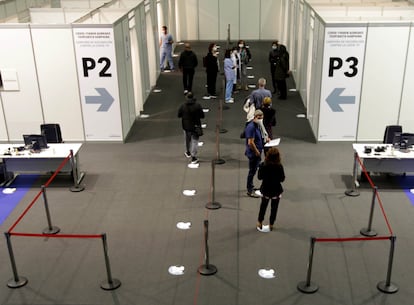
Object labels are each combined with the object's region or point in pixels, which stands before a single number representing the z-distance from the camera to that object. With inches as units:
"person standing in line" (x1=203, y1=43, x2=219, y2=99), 535.6
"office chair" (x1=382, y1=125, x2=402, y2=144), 371.6
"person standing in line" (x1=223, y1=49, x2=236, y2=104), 514.1
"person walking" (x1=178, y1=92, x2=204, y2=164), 378.9
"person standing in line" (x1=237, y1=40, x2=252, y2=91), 557.9
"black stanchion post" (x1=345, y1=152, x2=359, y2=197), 344.8
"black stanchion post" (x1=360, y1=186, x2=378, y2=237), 295.0
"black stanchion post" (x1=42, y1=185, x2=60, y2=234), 302.5
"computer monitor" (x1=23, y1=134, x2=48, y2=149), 360.8
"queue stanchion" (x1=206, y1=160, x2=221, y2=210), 328.6
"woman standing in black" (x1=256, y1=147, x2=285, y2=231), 275.1
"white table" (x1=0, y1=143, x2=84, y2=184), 357.7
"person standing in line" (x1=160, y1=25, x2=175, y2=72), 666.8
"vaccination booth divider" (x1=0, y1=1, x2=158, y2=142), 410.6
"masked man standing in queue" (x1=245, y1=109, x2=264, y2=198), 321.1
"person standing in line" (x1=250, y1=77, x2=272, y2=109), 409.1
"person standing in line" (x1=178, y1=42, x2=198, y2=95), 546.3
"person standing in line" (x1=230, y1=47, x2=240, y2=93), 527.5
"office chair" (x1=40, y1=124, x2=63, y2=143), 382.0
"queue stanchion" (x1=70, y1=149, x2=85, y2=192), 353.1
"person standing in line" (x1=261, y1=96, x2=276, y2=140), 371.6
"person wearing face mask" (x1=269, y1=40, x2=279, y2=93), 538.0
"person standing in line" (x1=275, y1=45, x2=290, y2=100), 523.2
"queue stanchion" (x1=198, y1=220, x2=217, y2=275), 261.6
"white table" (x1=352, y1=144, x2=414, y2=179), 346.9
